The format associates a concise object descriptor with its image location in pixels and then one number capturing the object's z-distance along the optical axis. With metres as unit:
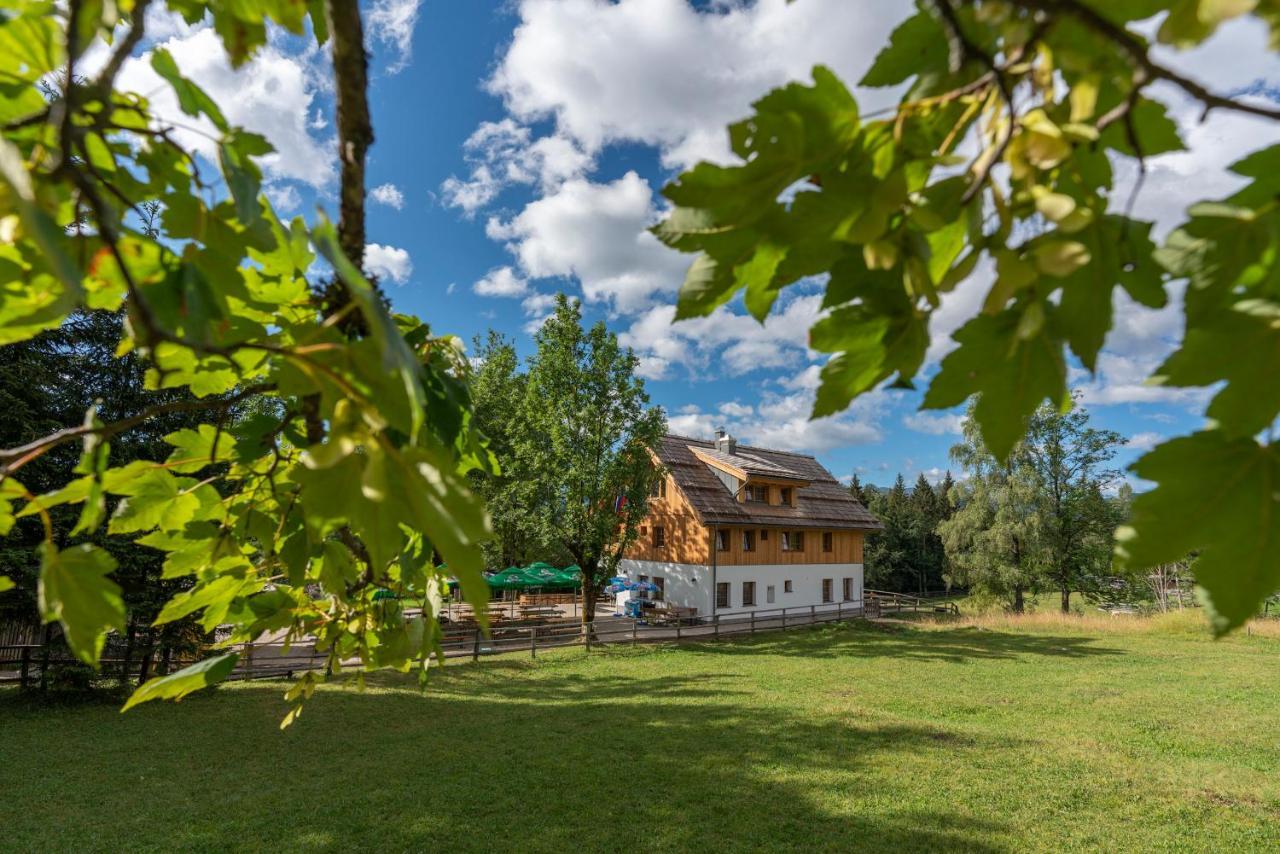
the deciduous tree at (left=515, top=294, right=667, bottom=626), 19.50
